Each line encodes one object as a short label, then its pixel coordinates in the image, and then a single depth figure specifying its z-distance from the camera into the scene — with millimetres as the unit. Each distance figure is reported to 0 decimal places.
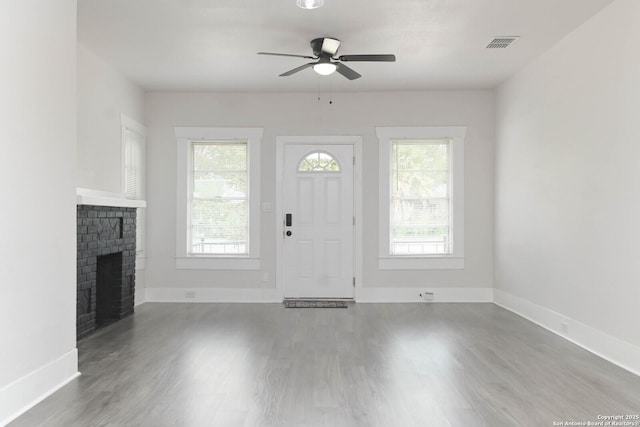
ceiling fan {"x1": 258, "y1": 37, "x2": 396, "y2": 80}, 4367
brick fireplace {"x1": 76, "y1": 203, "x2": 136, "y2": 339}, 4402
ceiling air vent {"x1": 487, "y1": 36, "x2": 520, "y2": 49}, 4625
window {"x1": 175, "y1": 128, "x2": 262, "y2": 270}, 6539
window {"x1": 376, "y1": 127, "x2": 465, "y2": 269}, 6523
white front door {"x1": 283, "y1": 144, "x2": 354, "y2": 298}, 6594
